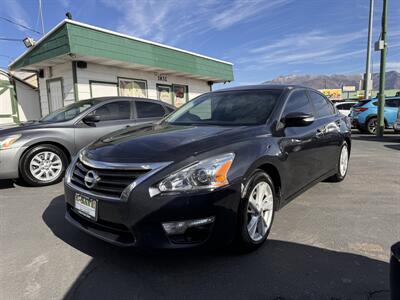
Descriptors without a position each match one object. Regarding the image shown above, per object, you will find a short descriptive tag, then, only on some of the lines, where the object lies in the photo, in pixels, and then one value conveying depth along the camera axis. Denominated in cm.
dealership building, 950
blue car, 1263
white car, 1824
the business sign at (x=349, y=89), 7016
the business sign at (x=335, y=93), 6129
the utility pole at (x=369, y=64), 1745
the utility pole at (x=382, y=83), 1162
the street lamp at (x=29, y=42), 1120
